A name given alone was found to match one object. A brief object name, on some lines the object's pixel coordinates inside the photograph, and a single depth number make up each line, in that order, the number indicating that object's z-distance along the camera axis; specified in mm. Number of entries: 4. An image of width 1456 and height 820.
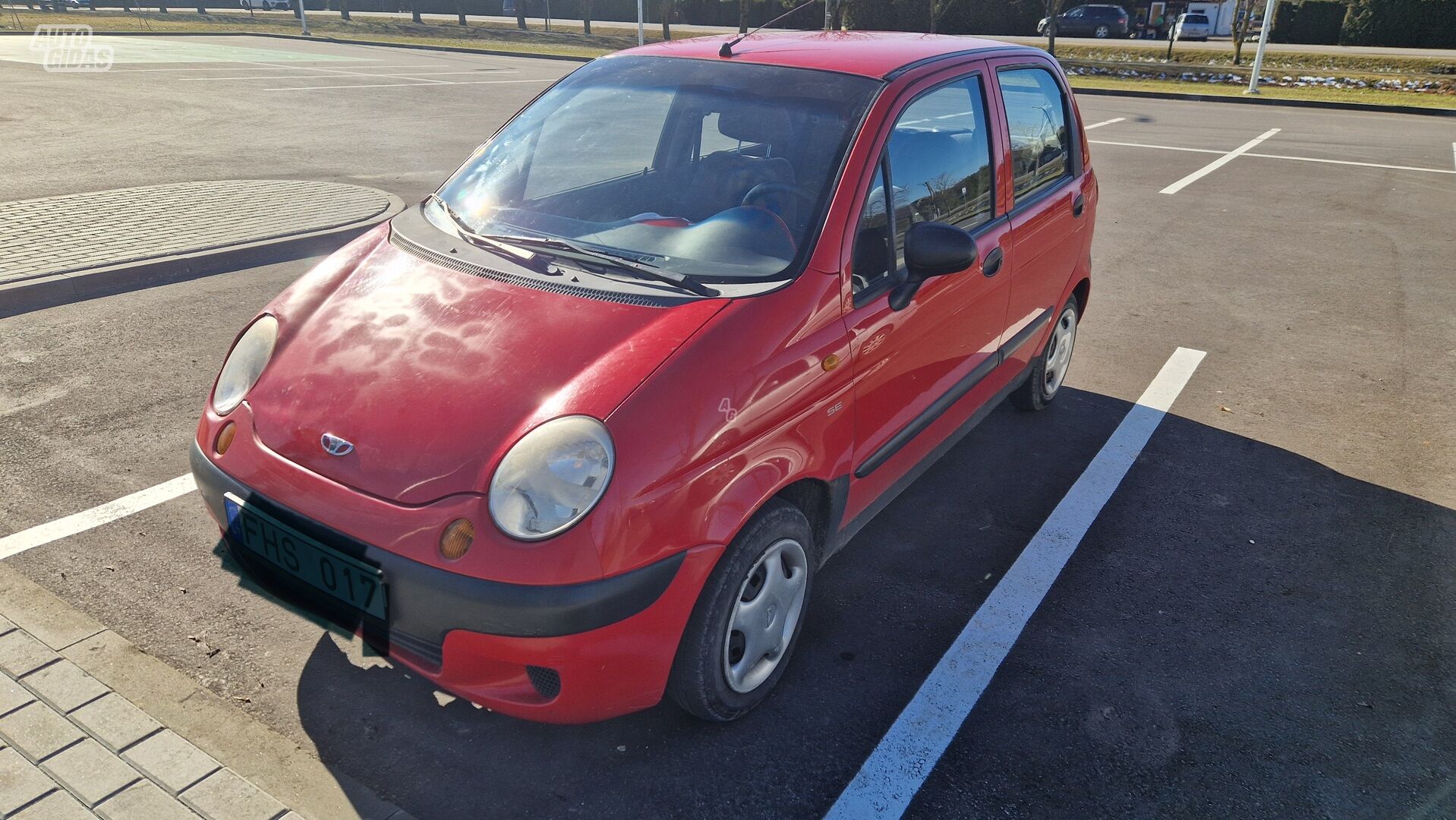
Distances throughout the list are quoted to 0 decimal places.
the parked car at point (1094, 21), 41812
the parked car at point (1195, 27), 40438
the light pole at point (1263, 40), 21625
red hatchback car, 2398
